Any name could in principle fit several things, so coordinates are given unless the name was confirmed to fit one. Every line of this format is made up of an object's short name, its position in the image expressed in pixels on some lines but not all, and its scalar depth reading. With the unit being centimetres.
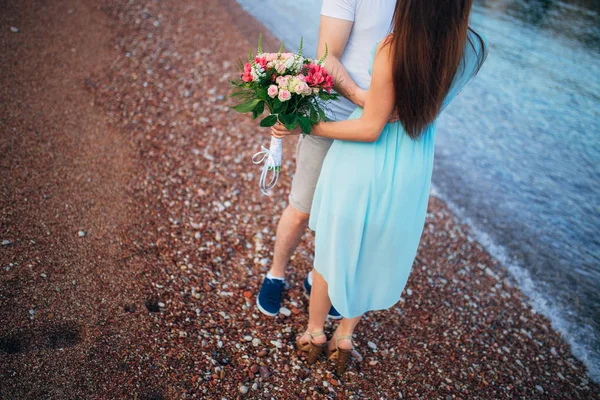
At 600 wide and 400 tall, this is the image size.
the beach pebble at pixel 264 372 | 334
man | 271
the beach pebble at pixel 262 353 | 349
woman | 220
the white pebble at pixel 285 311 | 397
